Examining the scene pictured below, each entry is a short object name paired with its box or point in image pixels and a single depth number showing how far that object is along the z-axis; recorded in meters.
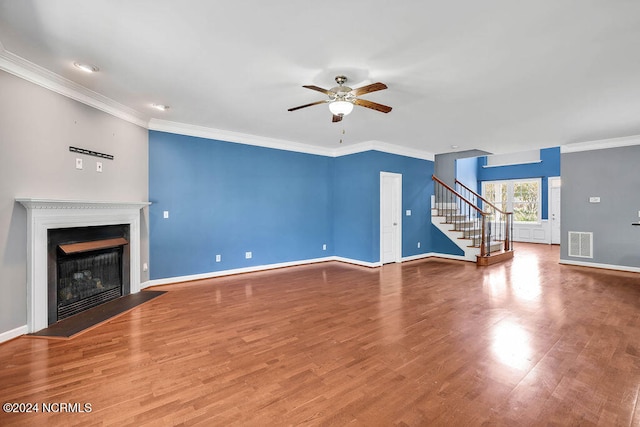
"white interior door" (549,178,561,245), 9.91
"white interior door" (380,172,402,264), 6.57
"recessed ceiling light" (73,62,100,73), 2.98
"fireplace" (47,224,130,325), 3.29
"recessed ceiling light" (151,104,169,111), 4.13
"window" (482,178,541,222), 10.45
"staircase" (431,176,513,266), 6.91
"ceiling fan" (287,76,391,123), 3.21
